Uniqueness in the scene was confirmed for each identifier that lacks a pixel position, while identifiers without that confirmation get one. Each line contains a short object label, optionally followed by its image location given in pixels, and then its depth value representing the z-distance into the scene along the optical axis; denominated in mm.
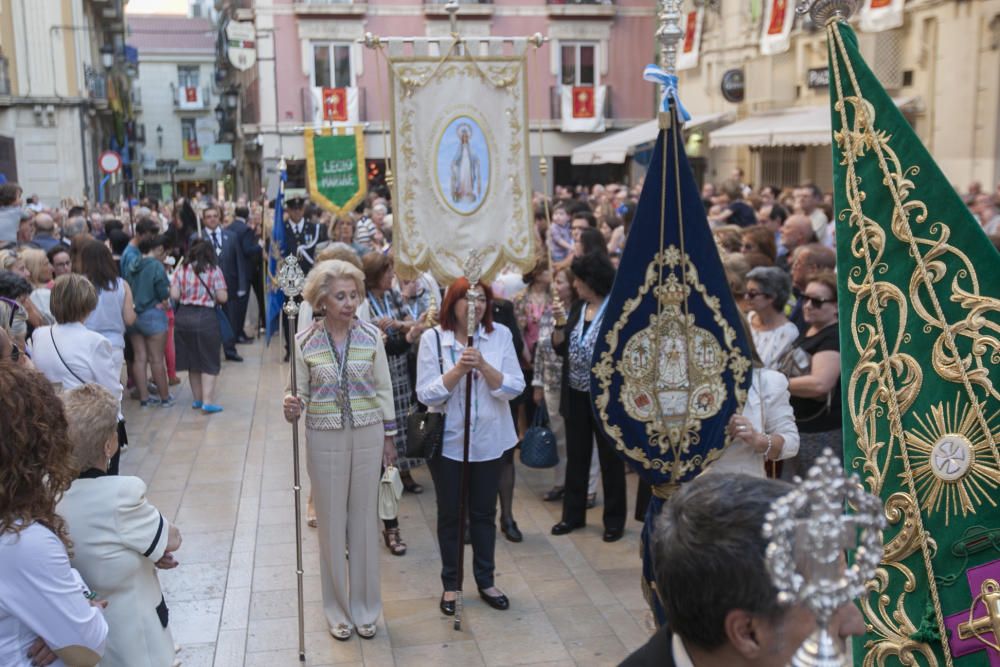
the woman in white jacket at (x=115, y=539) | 3293
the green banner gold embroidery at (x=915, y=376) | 3016
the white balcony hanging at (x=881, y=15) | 14703
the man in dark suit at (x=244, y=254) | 13805
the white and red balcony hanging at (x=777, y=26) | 17672
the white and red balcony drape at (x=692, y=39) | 22781
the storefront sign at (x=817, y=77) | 18688
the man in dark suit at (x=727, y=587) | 1855
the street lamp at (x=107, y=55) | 31552
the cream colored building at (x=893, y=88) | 15602
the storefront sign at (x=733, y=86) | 23031
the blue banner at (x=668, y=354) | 4336
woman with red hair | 5590
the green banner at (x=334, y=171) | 12711
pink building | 30625
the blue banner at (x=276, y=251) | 10781
